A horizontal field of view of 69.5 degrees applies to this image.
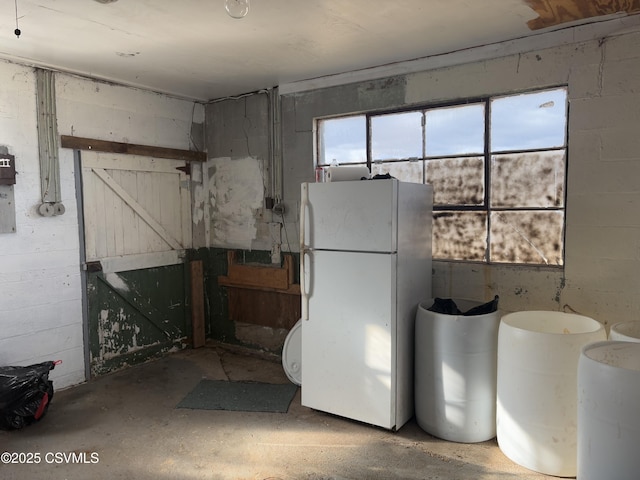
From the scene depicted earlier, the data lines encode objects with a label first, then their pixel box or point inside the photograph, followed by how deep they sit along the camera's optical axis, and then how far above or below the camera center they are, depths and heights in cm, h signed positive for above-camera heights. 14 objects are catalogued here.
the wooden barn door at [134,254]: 382 -36
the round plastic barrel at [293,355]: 371 -117
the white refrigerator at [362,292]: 281 -52
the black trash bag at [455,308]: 285 -61
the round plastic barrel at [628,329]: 249 -65
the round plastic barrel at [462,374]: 273 -98
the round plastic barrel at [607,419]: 180 -86
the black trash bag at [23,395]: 288 -116
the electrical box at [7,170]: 319 +31
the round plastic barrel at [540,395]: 236 -98
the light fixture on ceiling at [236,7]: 203 +91
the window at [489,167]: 296 +30
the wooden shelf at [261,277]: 411 -60
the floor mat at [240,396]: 331 -139
